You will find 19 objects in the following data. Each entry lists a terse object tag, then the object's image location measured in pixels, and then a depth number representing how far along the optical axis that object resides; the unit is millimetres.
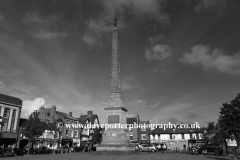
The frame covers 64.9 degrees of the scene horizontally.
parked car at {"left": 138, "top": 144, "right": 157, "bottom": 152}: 36344
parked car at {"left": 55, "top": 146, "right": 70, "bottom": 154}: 33600
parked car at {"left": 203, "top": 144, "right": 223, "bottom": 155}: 29016
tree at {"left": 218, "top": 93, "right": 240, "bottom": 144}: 19453
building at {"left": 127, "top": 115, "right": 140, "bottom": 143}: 60625
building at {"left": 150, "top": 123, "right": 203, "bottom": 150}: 54712
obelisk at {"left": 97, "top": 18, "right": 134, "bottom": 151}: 22938
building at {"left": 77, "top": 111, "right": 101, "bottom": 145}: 58666
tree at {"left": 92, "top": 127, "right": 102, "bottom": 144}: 51403
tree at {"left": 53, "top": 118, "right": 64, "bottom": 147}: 47591
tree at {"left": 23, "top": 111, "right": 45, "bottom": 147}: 34250
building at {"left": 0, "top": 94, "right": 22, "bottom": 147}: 34141
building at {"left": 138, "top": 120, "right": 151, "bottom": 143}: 61844
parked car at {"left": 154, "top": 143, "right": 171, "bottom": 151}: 42288
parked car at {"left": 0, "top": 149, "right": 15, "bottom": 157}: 22716
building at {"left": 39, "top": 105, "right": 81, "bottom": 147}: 49638
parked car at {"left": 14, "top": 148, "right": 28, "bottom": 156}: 26078
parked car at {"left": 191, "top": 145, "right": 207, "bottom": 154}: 31803
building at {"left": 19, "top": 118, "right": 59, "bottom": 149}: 39000
